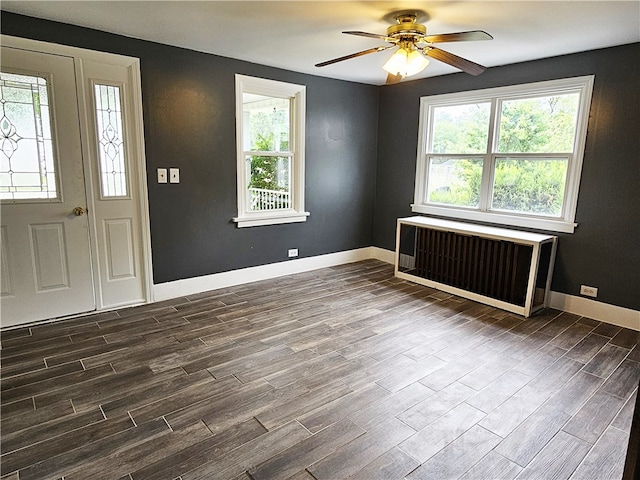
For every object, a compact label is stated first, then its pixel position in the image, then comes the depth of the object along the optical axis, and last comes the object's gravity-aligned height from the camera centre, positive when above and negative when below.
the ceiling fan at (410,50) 2.73 +0.86
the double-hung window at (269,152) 4.32 +0.17
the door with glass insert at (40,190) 3.01 -0.23
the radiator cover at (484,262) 3.77 -0.95
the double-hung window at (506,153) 3.75 +0.20
